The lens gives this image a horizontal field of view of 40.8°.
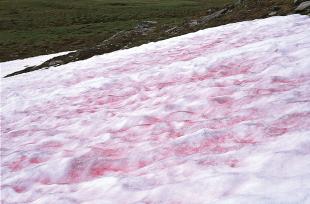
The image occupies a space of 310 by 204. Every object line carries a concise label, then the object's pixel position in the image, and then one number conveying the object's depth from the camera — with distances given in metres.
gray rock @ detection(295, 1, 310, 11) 16.97
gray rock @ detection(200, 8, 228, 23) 25.31
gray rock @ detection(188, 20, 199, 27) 25.40
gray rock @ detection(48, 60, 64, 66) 24.87
